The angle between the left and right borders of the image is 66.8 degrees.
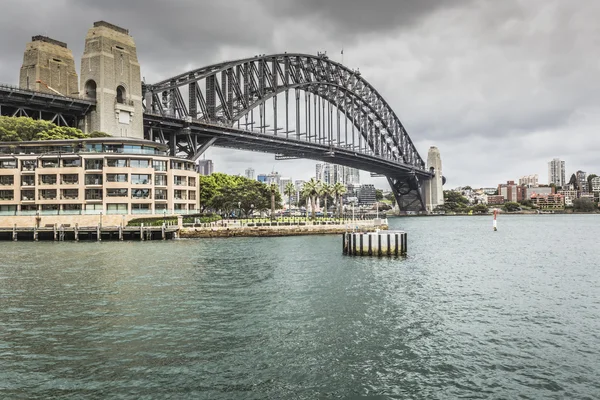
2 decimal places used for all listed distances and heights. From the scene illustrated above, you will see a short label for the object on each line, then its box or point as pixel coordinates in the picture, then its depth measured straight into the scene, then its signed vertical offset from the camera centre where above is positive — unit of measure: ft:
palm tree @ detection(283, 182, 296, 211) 380.17 +13.89
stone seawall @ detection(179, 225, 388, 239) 244.63 -14.19
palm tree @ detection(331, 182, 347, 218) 359.60 +12.57
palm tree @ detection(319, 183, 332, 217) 354.33 +12.55
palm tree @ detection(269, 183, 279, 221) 339.98 +14.10
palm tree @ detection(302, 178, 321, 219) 352.90 +12.55
